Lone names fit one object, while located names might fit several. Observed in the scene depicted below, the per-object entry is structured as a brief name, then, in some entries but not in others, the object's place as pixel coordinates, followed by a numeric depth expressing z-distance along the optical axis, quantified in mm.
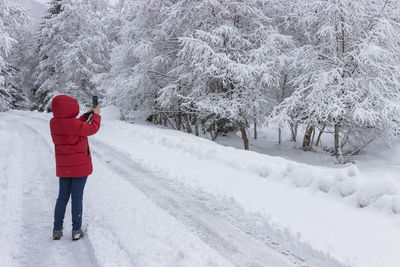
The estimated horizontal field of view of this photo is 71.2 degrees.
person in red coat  3400
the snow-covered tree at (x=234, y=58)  11648
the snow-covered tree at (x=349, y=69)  10070
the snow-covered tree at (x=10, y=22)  10789
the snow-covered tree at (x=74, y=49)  25750
